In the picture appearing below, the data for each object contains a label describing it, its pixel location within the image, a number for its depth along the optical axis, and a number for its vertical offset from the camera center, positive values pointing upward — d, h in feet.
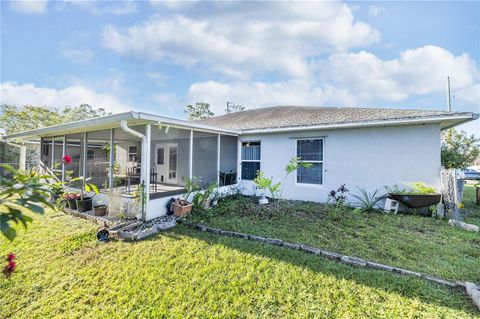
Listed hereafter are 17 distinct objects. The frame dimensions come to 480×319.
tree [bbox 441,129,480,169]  38.99 +3.43
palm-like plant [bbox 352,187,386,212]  23.38 -3.75
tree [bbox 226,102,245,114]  91.09 +27.04
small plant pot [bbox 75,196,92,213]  23.18 -4.53
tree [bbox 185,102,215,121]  115.44 +27.61
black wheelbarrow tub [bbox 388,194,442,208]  20.32 -3.26
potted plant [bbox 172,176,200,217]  21.01 -3.93
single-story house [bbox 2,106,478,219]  21.49 +1.83
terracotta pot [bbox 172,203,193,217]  20.93 -4.47
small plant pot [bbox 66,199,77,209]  23.82 -4.49
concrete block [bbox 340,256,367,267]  12.12 -5.39
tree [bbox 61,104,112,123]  90.68 +22.40
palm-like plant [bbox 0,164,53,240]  3.63 -0.60
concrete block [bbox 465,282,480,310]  8.98 -5.37
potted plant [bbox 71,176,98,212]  23.18 -4.35
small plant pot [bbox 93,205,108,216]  21.76 -4.76
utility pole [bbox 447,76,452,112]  69.51 +21.44
